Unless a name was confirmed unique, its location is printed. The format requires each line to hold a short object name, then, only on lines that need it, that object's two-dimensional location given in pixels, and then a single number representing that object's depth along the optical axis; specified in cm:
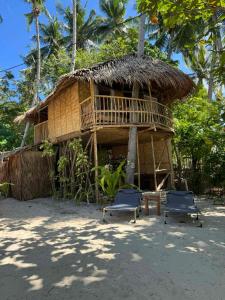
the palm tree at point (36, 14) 1518
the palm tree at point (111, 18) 2048
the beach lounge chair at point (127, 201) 583
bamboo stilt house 835
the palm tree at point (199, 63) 1874
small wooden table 613
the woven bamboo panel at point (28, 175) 936
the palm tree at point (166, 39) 1593
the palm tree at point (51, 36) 2105
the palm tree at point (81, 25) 2108
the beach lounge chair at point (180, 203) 542
